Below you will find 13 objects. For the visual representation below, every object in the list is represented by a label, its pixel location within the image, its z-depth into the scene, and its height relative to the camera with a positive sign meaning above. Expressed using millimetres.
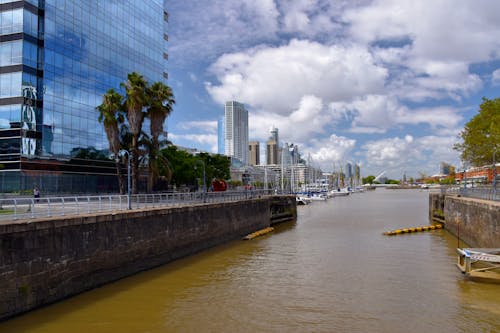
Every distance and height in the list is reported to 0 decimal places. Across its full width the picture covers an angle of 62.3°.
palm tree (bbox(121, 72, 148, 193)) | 37594 +7347
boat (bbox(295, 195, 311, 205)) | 108094 -3820
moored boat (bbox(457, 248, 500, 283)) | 21578 -4379
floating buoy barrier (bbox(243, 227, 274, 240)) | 39728 -4826
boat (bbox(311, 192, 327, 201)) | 125581 -3199
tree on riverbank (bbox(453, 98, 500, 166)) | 54844 +6386
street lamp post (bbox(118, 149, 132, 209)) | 41191 +3738
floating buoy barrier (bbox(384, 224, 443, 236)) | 42375 -4835
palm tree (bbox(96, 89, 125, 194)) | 37969 +6262
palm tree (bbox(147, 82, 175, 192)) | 39500 +7226
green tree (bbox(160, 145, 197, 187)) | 65688 +3328
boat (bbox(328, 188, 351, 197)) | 159250 -2945
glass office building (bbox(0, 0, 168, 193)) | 46250 +12422
